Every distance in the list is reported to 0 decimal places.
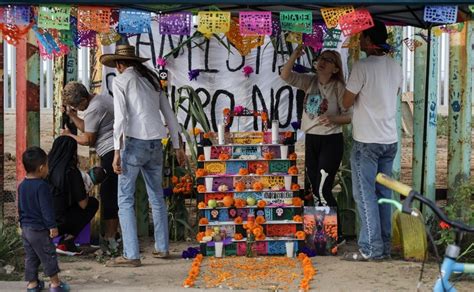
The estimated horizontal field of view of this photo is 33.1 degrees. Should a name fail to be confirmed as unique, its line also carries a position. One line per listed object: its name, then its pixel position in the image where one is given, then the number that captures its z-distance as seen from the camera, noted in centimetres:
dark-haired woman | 690
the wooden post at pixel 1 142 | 709
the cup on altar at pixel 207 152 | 711
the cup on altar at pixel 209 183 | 707
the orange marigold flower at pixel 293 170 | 707
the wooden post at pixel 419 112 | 748
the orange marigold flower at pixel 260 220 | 701
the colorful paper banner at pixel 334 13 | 556
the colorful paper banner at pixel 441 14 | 552
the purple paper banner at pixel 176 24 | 583
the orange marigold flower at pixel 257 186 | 704
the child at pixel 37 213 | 548
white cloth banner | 824
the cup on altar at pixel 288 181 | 710
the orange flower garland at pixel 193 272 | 599
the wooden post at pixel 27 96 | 728
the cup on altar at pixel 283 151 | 712
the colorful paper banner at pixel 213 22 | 560
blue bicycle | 329
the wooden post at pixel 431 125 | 738
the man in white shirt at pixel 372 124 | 654
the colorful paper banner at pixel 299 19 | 570
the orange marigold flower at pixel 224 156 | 707
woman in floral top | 724
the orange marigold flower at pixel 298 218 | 706
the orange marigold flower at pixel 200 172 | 706
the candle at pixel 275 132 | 718
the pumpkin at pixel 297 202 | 707
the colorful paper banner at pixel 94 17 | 557
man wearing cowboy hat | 652
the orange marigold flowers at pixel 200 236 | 701
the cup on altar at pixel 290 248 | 698
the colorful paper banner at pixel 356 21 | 553
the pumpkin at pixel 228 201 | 699
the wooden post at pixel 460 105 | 730
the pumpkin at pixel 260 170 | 707
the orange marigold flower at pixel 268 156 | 711
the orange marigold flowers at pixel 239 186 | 704
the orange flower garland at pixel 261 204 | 704
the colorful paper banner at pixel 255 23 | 567
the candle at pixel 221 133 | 717
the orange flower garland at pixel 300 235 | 702
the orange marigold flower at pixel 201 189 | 705
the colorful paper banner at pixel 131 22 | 566
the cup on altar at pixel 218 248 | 696
